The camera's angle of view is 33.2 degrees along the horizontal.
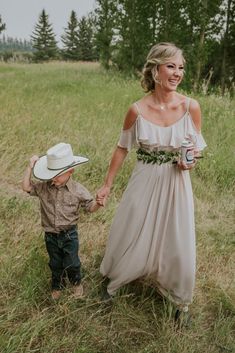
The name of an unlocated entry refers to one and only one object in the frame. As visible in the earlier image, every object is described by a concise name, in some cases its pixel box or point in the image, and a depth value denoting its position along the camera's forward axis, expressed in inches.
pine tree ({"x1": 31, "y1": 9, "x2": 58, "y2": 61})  2657.5
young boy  113.9
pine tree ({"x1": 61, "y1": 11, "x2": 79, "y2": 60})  2872.5
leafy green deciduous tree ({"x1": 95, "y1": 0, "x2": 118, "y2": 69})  895.7
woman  118.3
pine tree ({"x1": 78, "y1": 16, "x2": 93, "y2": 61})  2618.1
